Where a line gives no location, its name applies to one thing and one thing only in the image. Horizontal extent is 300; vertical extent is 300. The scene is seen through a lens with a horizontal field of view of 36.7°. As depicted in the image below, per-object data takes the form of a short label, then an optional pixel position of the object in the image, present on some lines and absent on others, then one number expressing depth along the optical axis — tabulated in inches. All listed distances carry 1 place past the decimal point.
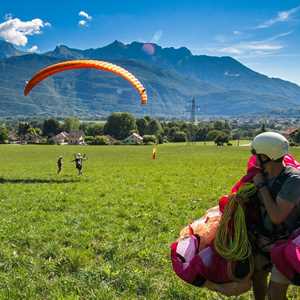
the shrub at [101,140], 4699.8
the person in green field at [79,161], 1128.8
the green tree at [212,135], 5708.2
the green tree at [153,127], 5433.1
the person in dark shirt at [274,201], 179.0
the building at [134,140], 4748.5
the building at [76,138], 5398.6
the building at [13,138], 5467.5
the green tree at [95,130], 5659.5
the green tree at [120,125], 5344.5
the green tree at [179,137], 5285.4
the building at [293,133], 4510.3
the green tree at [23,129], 5826.8
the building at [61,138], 5295.3
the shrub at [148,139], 4712.1
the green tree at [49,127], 5989.2
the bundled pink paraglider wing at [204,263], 194.7
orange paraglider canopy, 903.1
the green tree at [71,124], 6378.4
